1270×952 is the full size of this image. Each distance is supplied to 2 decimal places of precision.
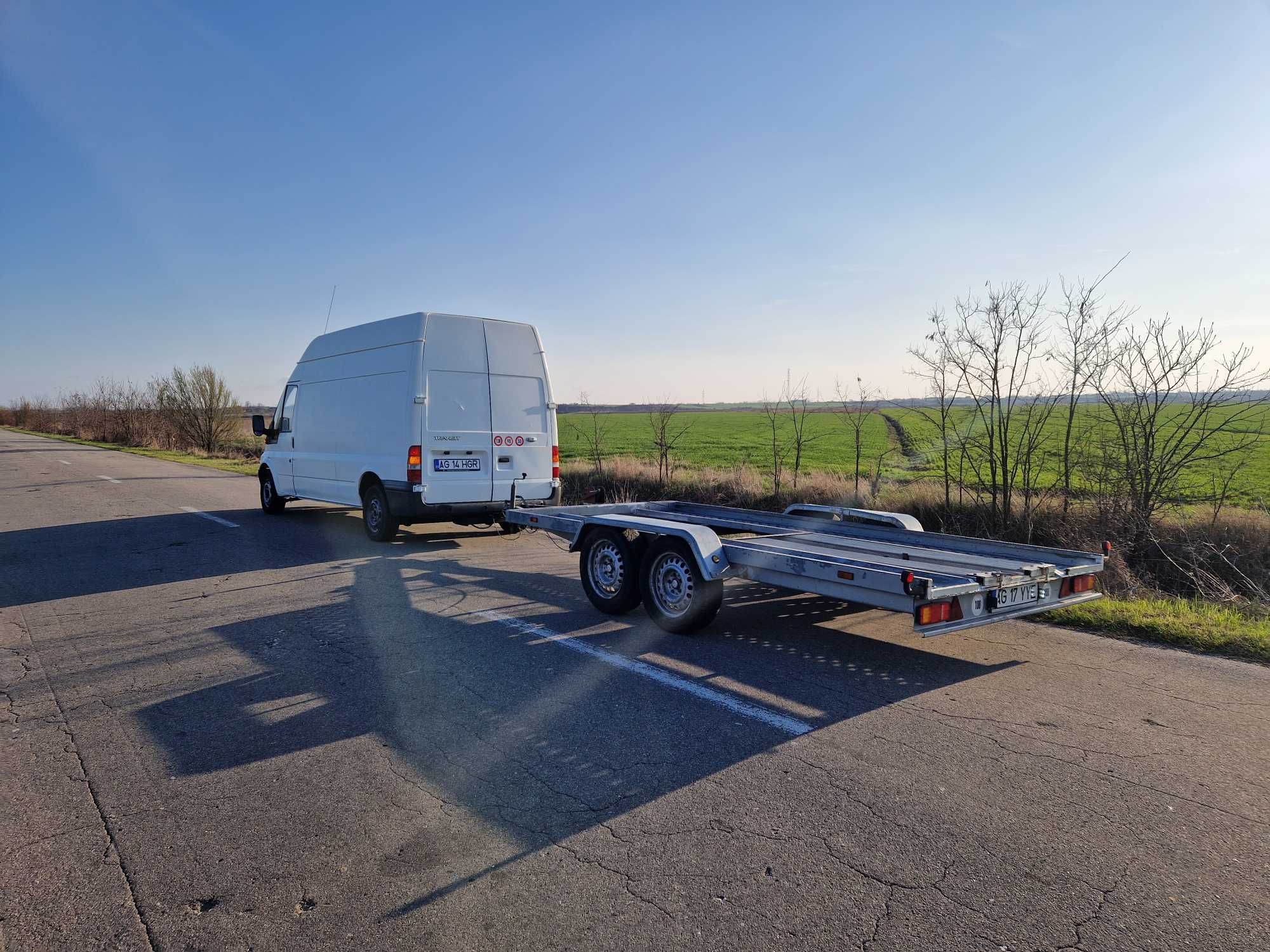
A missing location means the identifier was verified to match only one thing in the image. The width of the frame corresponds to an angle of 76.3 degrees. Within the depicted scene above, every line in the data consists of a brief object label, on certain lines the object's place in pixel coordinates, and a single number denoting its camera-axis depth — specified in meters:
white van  10.07
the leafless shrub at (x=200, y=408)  35.47
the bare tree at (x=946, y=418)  11.01
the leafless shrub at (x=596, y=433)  18.11
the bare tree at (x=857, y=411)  13.47
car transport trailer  5.10
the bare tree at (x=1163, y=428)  9.30
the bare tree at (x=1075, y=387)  9.84
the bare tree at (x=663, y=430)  15.74
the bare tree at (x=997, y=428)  10.59
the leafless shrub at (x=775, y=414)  14.37
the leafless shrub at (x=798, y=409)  14.29
